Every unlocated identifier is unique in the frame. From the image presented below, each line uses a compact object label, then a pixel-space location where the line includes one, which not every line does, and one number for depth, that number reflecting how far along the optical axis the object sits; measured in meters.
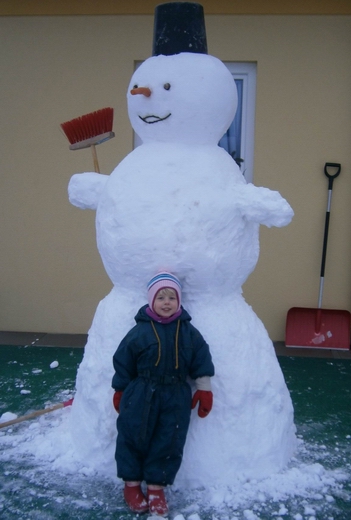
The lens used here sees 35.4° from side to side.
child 2.40
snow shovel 5.07
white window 5.11
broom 2.93
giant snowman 2.56
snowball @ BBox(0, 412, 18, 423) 3.29
